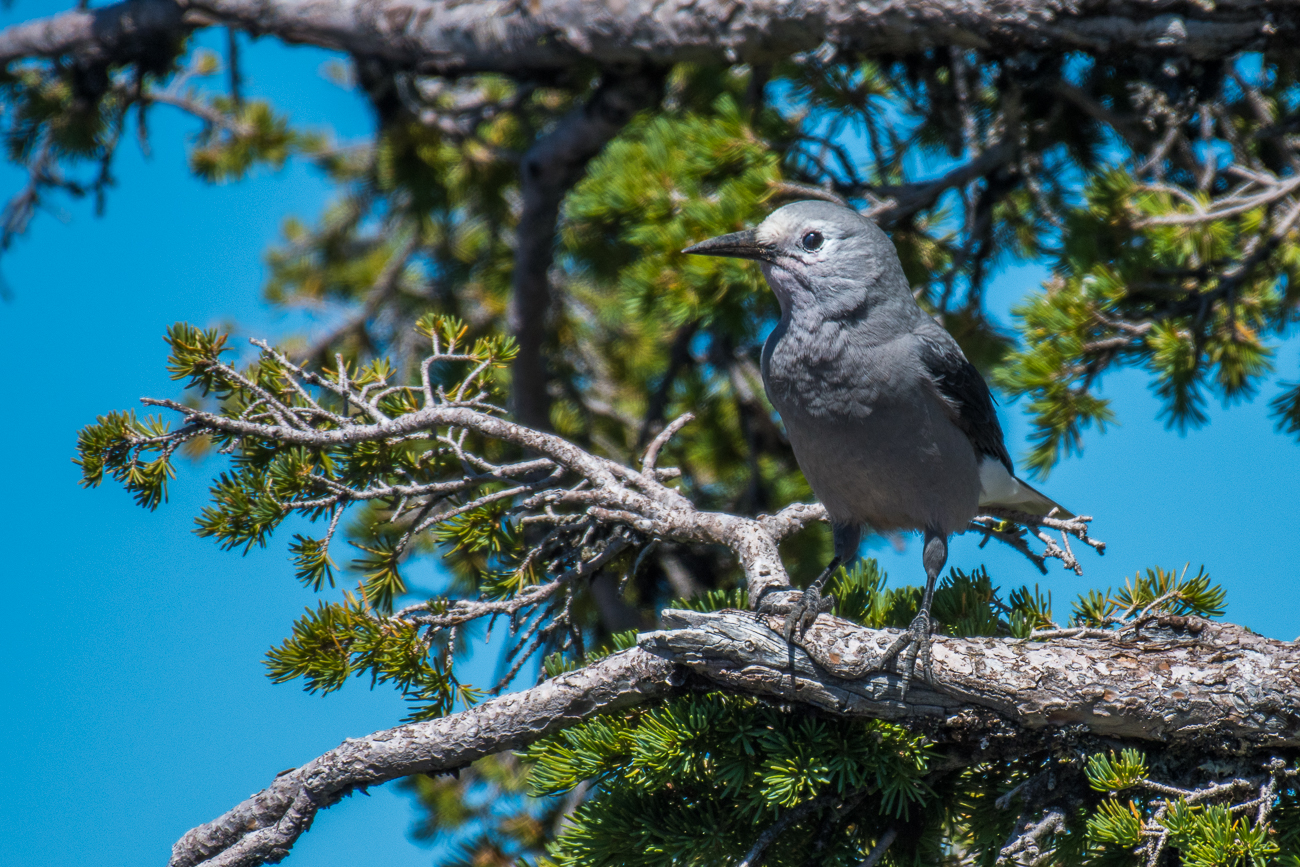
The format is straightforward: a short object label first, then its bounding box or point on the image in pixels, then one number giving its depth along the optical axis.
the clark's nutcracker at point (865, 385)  5.98
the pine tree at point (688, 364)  4.79
